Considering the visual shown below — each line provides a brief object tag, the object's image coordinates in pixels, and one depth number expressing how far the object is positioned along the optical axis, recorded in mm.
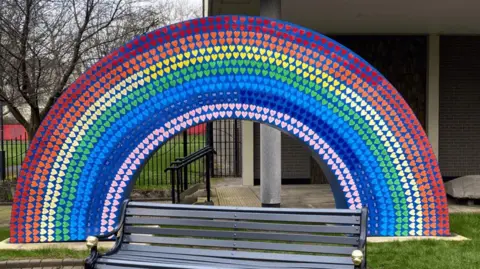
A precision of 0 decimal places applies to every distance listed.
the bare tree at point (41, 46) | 9375
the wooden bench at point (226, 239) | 4145
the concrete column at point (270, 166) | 8570
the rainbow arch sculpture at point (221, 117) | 5930
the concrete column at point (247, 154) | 11797
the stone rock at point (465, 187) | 8953
